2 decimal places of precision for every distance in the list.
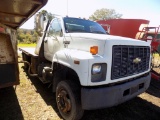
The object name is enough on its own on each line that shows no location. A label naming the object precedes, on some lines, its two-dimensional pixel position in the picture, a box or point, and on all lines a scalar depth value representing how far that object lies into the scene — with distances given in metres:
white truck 2.63
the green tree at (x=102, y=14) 46.28
